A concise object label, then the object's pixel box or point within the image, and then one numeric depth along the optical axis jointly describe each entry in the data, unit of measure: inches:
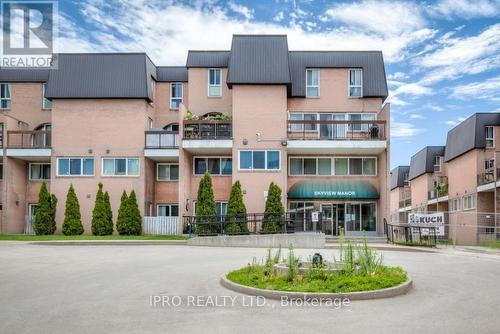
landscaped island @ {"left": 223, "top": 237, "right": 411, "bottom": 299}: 437.4
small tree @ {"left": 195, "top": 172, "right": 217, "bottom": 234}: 1139.9
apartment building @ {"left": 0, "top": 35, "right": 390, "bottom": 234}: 1288.1
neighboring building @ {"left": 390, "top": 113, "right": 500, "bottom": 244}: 1619.1
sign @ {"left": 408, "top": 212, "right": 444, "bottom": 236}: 1090.1
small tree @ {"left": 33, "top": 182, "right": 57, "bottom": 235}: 1286.9
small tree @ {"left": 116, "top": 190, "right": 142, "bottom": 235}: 1277.1
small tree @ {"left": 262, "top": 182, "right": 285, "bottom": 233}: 1132.8
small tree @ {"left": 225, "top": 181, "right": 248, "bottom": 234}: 1157.1
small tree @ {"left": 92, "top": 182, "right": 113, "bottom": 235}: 1288.1
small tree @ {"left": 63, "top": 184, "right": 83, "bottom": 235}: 1284.4
